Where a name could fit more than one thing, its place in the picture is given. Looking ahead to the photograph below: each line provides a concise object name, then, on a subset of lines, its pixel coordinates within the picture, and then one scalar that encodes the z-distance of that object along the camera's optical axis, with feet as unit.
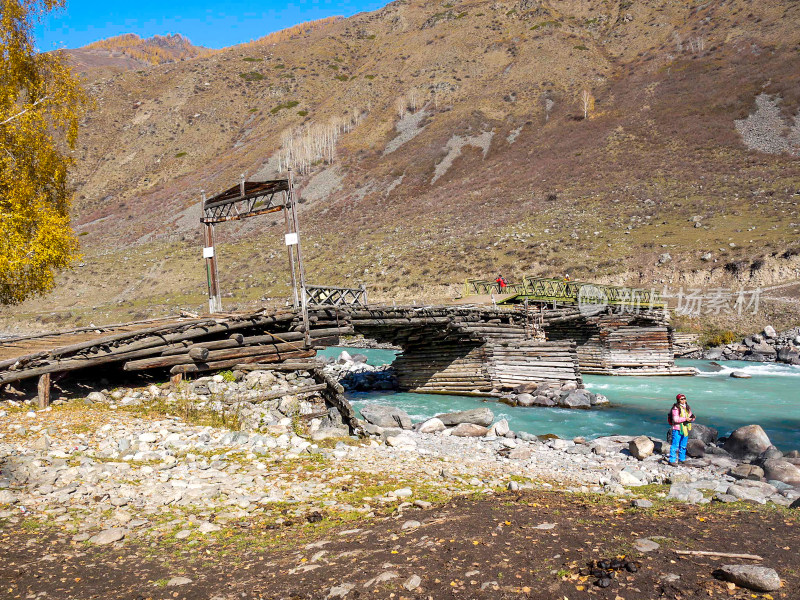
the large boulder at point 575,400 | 65.67
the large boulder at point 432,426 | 48.93
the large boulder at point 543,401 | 67.13
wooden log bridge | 39.83
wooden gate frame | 51.29
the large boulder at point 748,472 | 34.45
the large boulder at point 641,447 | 40.27
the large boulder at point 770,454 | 39.45
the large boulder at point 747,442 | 42.01
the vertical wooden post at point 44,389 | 35.04
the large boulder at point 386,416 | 50.03
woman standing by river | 38.22
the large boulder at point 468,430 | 47.91
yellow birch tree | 42.47
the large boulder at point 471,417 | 50.75
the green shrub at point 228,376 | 44.16
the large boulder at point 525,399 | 67.56
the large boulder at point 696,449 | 42.34
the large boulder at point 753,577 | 14.12
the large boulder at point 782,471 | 34.06
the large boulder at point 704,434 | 46.98
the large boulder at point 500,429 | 48.03
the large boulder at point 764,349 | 102.53
